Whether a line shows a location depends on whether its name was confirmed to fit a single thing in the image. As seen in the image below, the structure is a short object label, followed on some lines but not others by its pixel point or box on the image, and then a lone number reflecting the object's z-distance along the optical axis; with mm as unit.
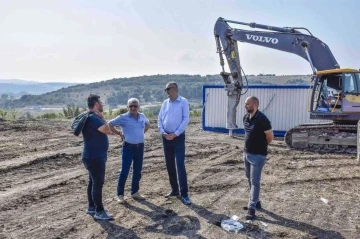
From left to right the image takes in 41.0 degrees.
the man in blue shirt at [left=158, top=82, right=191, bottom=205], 7855
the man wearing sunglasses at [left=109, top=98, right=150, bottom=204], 7828
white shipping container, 17703
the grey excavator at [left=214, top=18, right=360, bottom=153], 14039
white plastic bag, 6613
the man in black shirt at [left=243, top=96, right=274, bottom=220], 6938
